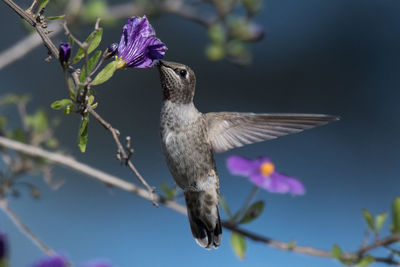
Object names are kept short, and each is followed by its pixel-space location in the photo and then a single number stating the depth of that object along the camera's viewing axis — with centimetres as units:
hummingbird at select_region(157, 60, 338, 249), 300
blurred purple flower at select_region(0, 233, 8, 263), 294
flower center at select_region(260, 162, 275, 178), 308
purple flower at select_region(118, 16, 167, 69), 295
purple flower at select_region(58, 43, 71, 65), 292
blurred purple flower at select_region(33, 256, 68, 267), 293
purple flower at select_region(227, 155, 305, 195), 306
